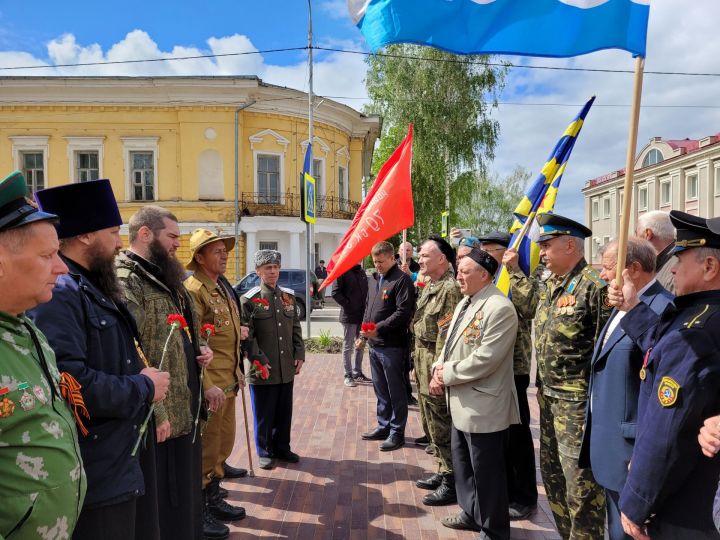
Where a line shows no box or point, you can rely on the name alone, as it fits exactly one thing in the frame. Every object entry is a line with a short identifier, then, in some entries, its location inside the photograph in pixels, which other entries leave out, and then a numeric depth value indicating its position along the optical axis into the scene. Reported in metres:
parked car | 17.76
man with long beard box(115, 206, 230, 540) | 3.03
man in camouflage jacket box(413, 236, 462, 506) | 4.32
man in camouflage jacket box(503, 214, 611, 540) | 2.94
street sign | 11.03
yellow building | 25.03
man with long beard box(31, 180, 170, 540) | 2.12
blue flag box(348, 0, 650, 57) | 3.03
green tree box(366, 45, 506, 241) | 23.78
